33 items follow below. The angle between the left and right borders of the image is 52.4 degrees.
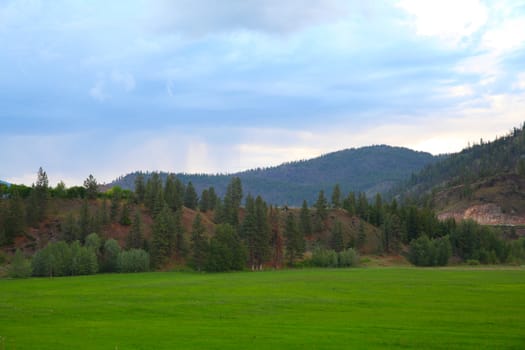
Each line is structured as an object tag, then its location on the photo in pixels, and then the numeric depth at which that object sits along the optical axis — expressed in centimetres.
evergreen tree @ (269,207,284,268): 13926
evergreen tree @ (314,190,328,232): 17838
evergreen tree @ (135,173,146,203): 16862
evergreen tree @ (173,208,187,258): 13738
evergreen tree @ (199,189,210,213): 18769
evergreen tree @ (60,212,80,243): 13150
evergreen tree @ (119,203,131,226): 14988
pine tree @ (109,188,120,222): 15025
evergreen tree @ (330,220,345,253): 15000
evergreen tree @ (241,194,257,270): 13400
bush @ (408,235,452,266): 13888
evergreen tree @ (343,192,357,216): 19466
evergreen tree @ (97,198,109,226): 14256
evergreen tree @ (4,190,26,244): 13225
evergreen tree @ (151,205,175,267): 12604
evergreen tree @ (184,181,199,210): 18888
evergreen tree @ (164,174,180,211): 16725
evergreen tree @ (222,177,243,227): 15512
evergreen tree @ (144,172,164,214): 15750
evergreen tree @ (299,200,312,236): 17362
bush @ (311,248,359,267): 13075
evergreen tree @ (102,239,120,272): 11851
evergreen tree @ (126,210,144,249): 13112
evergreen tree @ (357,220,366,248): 16350
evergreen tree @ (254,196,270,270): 13375
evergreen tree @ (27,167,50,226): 14375
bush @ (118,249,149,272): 11650
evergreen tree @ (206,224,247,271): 11744
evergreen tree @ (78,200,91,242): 13275
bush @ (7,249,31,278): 9962
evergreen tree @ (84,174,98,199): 16512
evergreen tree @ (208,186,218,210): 19050
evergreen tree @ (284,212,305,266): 13612
